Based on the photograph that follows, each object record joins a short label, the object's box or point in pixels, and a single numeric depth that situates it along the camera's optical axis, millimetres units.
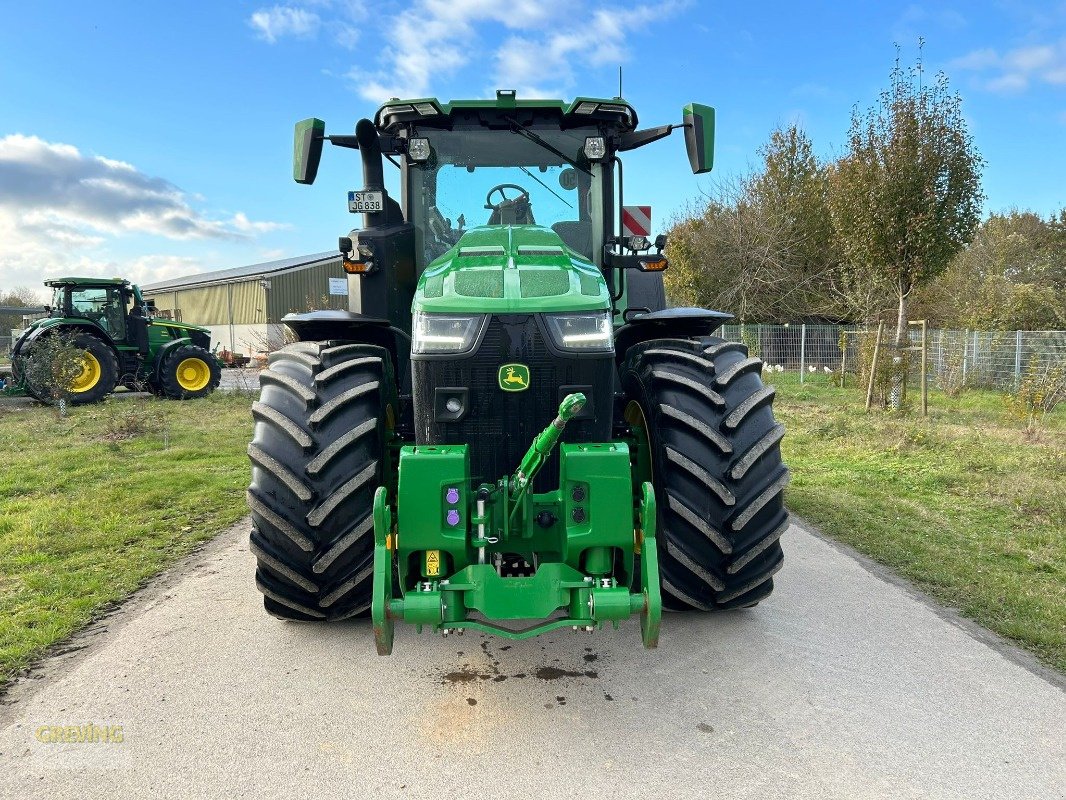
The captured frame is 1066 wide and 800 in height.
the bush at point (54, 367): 12875
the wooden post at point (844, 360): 16606
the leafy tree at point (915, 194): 11438
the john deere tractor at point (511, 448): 2721
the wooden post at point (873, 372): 11773
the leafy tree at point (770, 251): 24625
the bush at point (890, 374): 11859
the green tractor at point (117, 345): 14602
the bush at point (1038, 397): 10070
